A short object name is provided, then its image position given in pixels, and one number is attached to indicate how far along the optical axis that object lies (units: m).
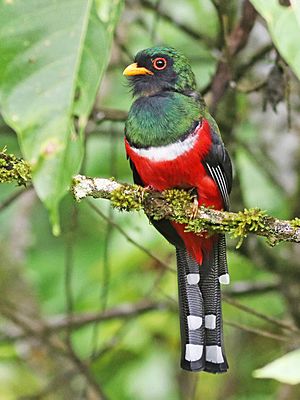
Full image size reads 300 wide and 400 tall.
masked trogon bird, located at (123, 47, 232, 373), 7.04
